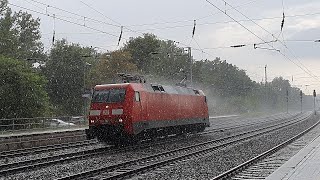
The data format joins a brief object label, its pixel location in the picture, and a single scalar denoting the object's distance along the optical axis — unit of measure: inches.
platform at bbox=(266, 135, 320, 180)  479.8
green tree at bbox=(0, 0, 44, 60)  2383.9
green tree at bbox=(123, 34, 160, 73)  2992.1
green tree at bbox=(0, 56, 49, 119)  1515.7
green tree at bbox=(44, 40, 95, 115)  2396.7
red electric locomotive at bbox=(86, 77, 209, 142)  880.2
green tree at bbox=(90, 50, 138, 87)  2436.0
